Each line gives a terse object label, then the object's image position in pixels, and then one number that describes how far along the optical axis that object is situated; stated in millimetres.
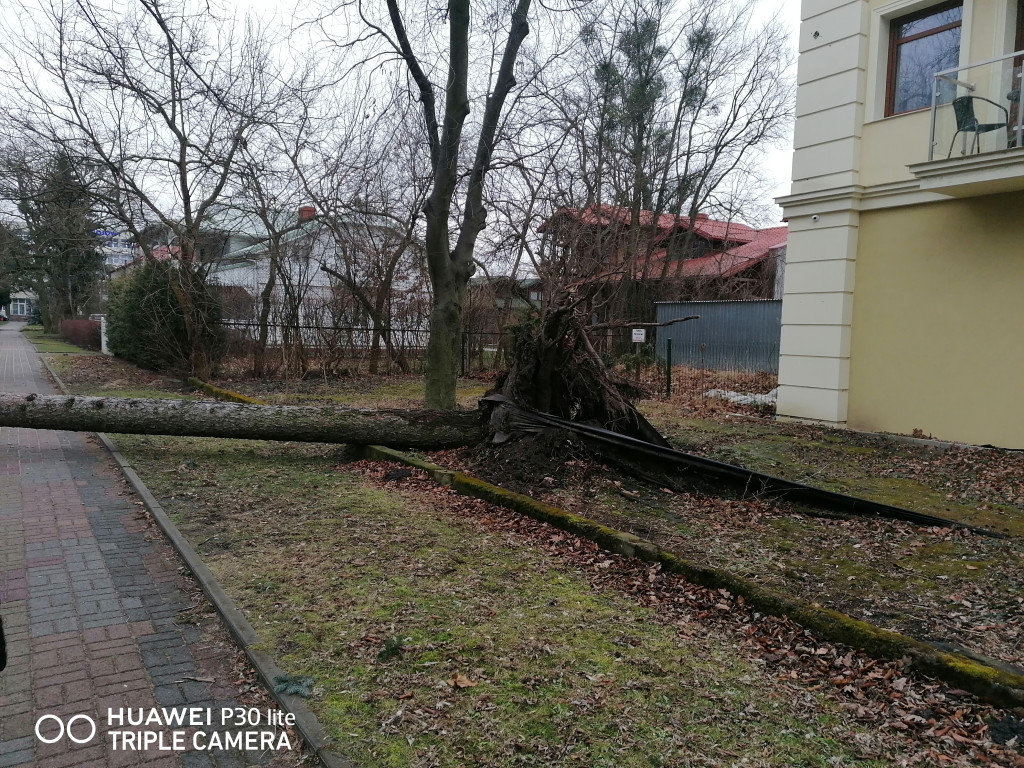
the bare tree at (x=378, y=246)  18141
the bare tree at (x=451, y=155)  10391
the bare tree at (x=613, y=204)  8414
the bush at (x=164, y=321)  18531
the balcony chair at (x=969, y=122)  9680
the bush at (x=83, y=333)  33188
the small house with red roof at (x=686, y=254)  20402
